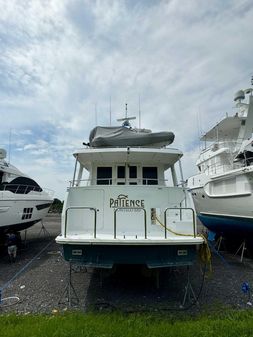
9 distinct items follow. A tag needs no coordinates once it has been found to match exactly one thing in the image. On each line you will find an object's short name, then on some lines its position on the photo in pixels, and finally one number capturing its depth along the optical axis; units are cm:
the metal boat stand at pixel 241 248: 942
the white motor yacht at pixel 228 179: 927
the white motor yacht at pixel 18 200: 955
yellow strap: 543
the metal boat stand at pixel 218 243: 1146
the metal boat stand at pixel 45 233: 1536
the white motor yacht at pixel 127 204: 494
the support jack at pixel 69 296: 527
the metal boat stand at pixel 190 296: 521
